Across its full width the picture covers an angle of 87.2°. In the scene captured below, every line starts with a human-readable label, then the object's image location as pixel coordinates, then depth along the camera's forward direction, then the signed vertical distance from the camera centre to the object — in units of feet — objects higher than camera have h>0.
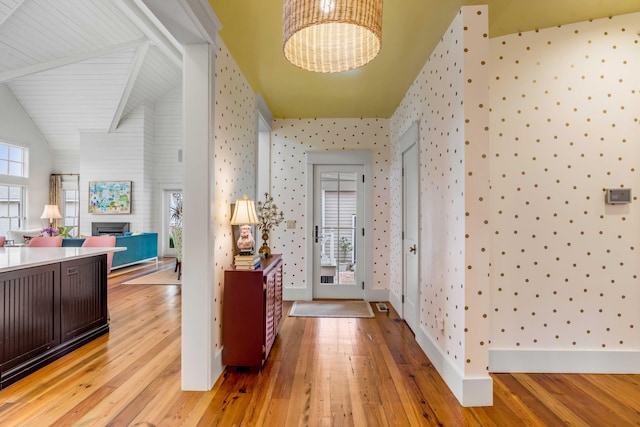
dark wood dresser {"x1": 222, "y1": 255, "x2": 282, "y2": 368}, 8.50 -2.65
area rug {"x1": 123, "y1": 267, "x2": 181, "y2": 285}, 19.07 -3.91
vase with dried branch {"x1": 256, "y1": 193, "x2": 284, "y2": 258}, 11.99 -0.18
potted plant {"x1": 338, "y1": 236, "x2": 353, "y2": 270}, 15.85 -1.54
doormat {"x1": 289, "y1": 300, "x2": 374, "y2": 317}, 13.53 -4.01
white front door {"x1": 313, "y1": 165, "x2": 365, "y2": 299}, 15.85 -0.83
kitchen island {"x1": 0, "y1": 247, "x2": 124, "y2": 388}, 8.04 -2.51
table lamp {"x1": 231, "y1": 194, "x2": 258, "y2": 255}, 9.03 -0.18
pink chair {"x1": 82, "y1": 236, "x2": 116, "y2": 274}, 15.55 -1.27
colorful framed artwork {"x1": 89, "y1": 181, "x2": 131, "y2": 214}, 29.40 +1.48
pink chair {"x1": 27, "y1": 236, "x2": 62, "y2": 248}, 16.31 -1.37
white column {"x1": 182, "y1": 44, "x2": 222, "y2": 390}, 7.63 -0.20
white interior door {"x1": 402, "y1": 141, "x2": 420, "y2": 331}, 11.28 -0.75
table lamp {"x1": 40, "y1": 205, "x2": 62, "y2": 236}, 26.48 +0.14
